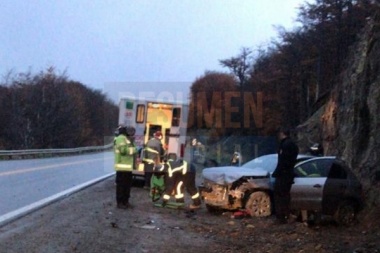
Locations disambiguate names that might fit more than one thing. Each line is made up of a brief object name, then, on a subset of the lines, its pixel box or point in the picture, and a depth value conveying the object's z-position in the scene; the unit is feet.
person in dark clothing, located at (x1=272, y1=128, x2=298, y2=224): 40.97
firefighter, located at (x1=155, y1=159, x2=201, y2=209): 50.11
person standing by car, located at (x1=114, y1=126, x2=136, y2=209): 47.83
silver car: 42.86
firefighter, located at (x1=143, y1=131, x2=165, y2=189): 56.24
